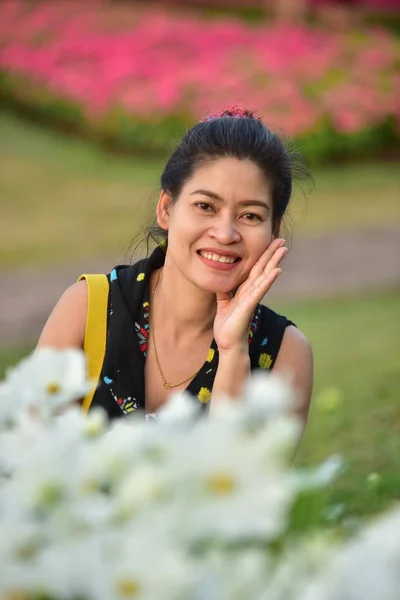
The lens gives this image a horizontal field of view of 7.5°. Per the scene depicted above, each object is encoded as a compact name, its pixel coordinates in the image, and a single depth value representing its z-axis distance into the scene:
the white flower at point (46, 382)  2.84
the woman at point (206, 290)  3.78
